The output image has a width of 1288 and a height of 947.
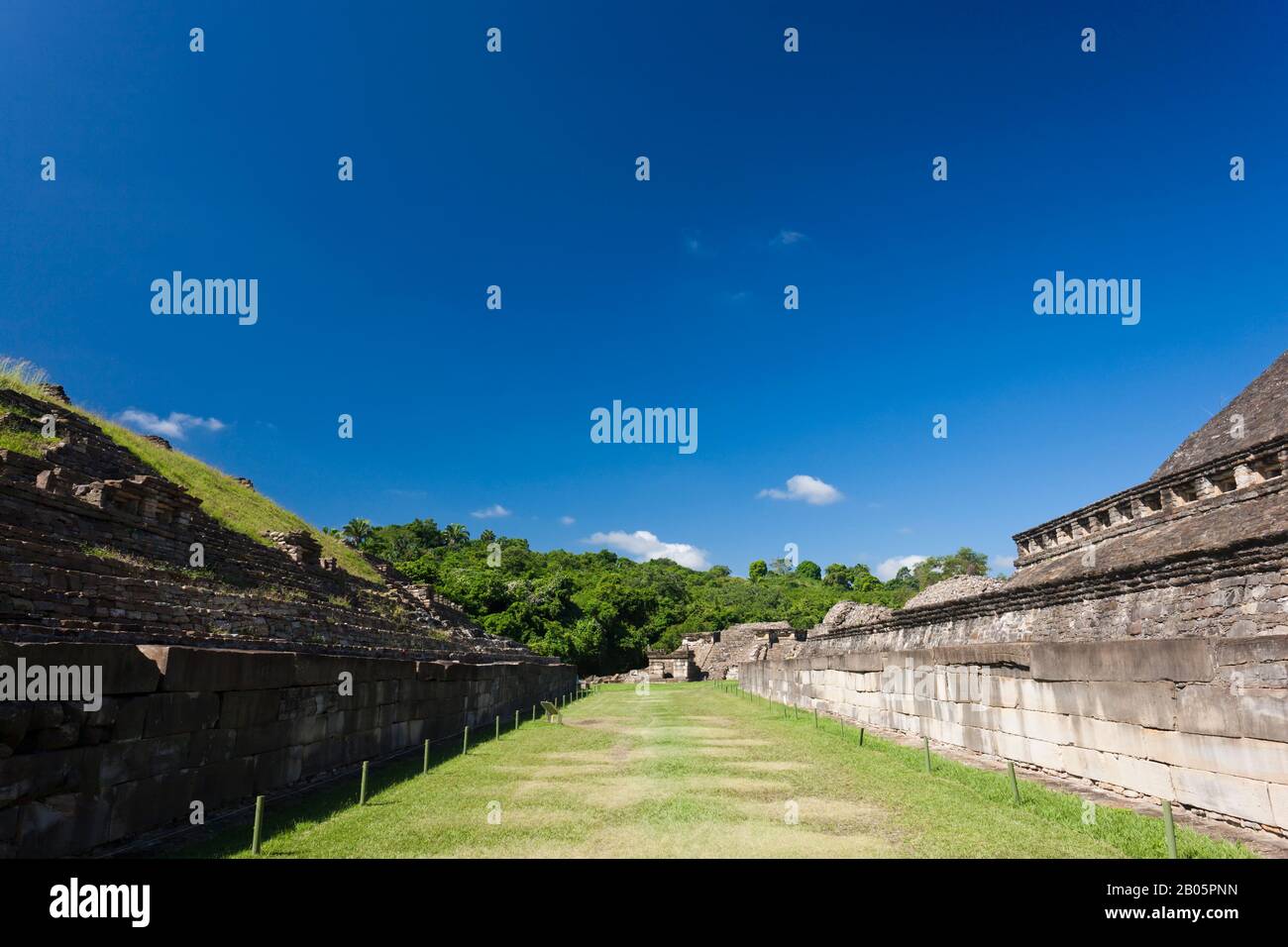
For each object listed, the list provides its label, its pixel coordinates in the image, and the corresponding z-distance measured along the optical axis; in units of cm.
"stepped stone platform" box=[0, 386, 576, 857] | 513
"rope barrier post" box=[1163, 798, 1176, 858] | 477
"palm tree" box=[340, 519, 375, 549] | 6862
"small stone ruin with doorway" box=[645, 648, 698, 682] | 5184
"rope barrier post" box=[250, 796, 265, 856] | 551
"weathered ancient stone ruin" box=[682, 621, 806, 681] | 4653
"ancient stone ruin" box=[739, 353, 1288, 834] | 575
